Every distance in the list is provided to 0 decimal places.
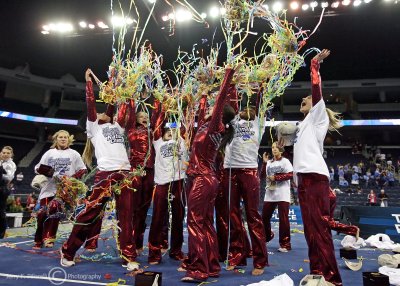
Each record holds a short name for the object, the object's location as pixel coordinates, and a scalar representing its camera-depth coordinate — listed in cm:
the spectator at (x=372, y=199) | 1363
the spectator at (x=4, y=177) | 608
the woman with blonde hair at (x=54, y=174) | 554
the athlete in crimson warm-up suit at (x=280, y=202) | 590
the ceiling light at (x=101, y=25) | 1519
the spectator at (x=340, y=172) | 1848
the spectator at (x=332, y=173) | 1897
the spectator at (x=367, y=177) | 1805
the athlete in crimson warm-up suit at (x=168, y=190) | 436
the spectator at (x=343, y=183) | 1823
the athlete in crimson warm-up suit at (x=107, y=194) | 399
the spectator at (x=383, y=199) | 1384
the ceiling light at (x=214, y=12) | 1164
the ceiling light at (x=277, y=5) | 1217
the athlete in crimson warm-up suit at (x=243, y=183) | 398
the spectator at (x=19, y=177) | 1961
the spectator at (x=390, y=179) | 1773
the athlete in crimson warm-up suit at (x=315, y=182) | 313
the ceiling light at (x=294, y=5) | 1248
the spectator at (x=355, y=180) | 1773
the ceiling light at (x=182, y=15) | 1337
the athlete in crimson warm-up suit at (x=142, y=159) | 467
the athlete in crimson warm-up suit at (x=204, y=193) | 340
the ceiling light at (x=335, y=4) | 1282
